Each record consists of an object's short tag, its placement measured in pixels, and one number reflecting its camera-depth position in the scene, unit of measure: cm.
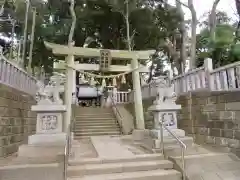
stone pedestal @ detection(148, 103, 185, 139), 609
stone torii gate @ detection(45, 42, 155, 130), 900
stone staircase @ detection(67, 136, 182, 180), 454
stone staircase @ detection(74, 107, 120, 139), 1006
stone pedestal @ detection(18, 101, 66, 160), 521
